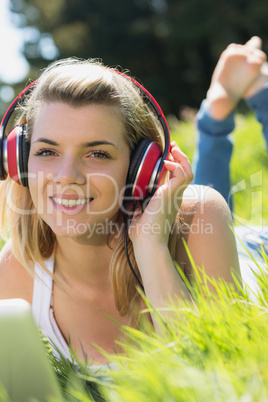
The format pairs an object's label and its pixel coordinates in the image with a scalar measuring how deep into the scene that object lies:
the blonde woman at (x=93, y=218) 1.96
